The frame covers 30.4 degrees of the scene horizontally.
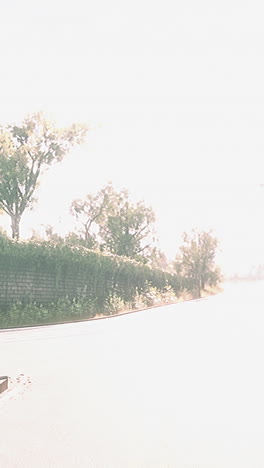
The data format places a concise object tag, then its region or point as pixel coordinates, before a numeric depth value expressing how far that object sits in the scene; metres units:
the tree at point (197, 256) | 61.62
